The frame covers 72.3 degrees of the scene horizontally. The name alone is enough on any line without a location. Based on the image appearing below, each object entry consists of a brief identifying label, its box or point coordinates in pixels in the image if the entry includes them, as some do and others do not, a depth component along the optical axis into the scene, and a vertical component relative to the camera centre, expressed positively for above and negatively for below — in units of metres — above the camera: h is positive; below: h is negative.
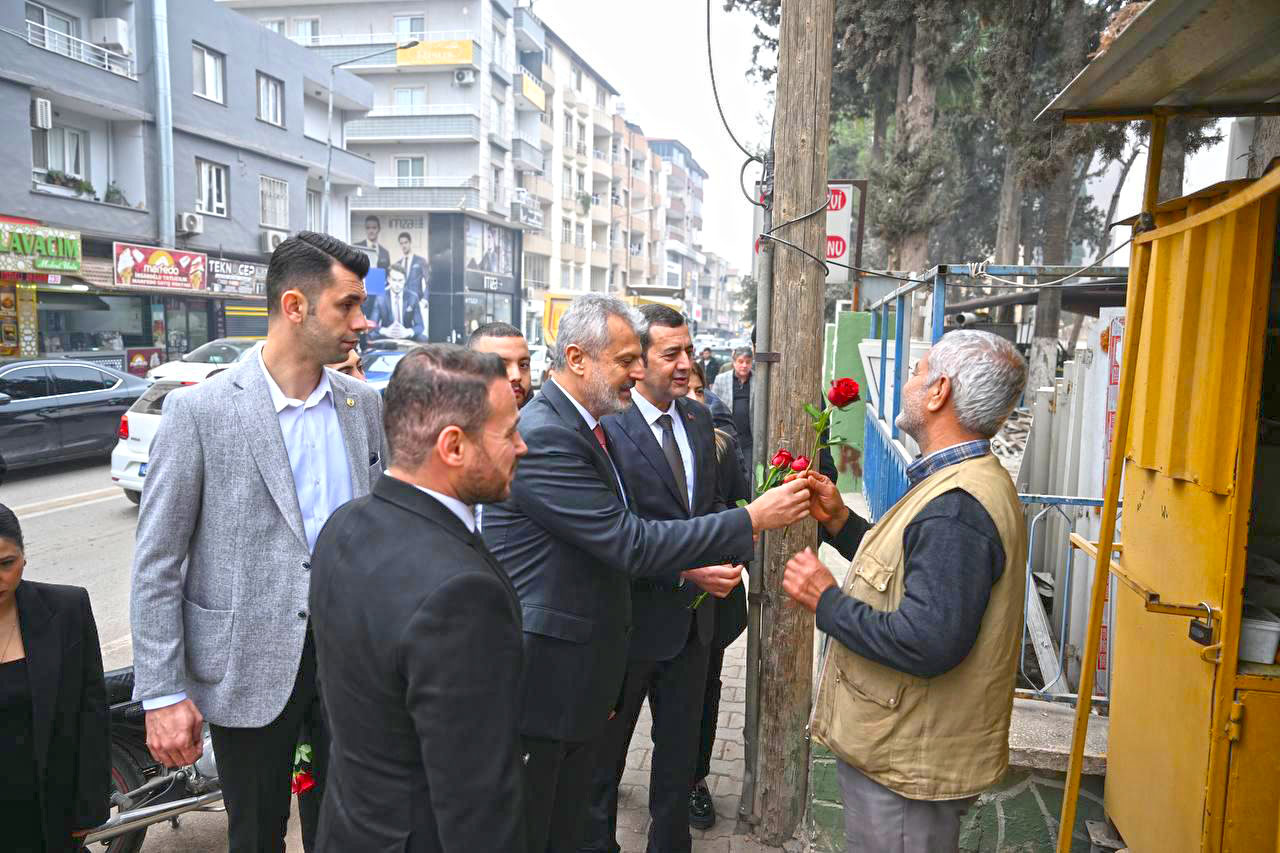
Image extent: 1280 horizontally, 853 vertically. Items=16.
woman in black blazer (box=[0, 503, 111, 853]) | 2.55 -1.19
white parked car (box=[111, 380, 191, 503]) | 9.24 -1.30
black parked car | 11.15 -1.23
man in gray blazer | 2.42 -0.65
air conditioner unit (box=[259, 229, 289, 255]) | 26.53 +2.52
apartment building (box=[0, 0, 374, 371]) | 18.41 +3.72
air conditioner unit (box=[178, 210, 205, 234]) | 22.89 +2.52
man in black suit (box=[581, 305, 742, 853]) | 3.19 -1.08
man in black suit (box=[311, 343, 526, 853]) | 1.54 -0.55
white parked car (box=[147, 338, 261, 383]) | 12.84 -0.68
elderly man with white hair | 2.13 -0.69
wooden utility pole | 3.34 -0.07
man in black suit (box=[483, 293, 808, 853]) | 2.55 -0.69
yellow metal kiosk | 2.29 -0.31
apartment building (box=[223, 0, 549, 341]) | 41.47 +9.48
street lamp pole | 27.20 +5.32
